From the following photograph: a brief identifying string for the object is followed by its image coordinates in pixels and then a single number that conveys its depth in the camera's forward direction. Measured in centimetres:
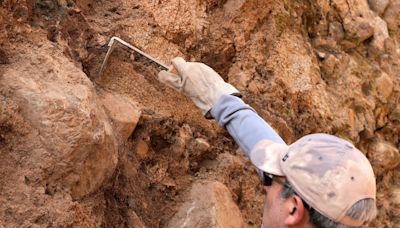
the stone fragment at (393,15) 292
